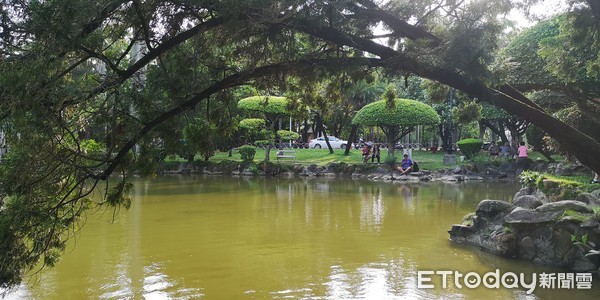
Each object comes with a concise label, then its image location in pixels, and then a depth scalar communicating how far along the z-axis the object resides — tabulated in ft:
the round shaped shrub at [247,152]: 84.84
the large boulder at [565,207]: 23.95
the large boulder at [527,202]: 27.37
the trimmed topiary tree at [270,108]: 76.07
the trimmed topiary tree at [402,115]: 76.95
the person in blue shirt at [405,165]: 69.97
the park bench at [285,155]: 88.07
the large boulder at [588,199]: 26.20
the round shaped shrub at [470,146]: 80.23
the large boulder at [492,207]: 27.99
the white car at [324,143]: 108.68
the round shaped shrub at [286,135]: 82.41
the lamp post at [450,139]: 84.10
